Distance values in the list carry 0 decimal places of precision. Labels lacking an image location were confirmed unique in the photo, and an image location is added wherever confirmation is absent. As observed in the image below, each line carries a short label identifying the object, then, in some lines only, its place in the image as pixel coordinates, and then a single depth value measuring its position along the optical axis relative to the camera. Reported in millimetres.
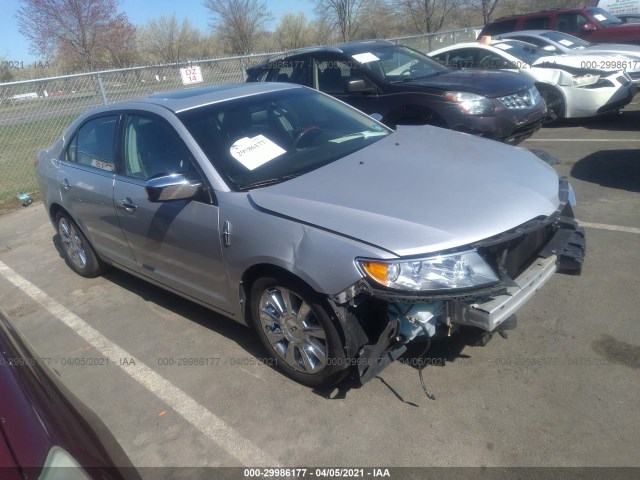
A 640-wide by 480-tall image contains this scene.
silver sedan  2604
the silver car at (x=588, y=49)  9242
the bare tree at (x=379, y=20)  29938
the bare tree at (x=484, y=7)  25469
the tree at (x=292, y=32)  33522
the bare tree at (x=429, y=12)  27641
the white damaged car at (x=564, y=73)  8398
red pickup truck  12789
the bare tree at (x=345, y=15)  25844
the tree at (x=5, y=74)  19483
